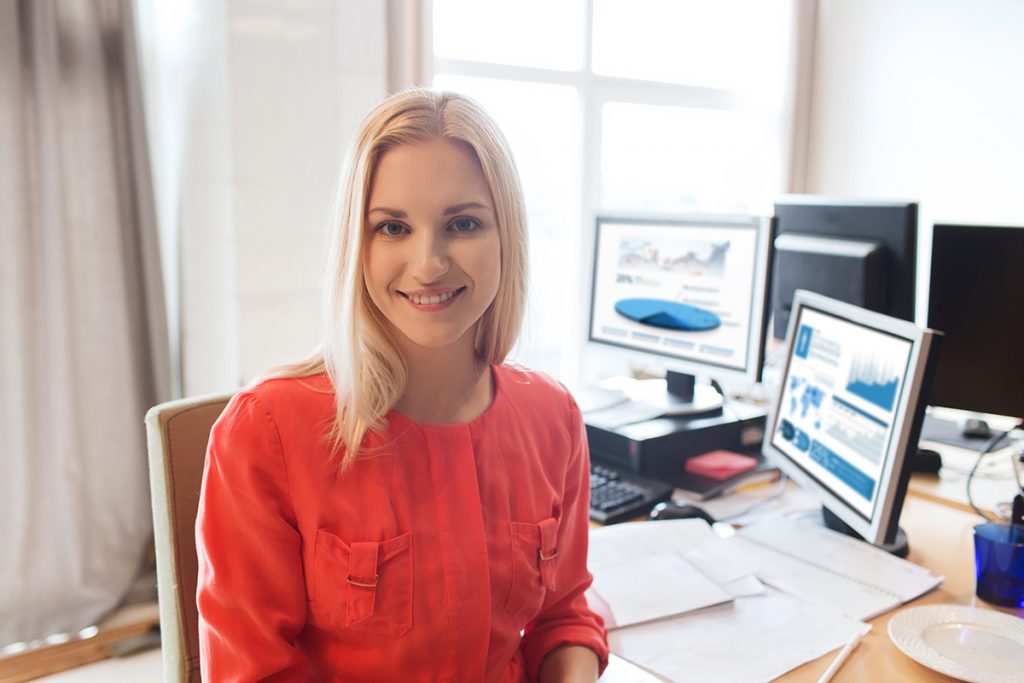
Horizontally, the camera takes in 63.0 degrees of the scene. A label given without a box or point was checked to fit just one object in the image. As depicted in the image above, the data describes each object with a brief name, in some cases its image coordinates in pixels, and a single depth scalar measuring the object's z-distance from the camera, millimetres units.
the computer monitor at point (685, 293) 1767
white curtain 2080
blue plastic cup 1197
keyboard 1556
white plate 1019
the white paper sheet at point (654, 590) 1200
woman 884
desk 1047
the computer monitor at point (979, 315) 1593
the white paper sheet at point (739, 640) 1061
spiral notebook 1233
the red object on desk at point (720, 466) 1714
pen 1034
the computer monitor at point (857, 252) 1660
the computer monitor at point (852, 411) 1203
